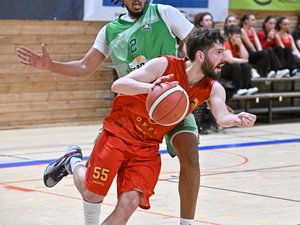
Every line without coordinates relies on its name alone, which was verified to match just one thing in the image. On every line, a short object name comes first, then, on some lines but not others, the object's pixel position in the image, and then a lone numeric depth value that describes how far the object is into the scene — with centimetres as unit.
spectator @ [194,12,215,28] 1221
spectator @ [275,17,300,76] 1462
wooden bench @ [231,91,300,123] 1338
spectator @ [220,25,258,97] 1302
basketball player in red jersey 497
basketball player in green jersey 587
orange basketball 482
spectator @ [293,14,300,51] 1519
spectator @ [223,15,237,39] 1327
